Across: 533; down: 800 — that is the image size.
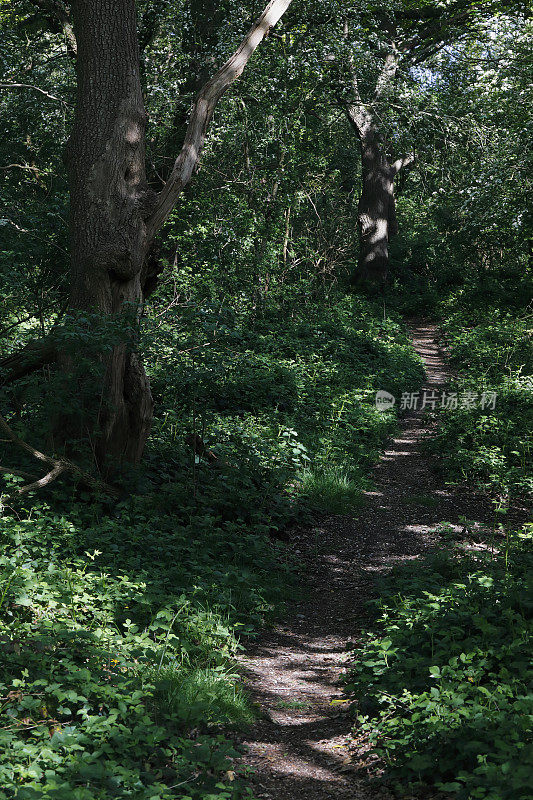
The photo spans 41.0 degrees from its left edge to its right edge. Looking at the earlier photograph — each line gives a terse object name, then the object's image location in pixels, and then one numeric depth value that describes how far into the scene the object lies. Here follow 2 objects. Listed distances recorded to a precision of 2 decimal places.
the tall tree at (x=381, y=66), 14.80
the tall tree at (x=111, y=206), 6.63
